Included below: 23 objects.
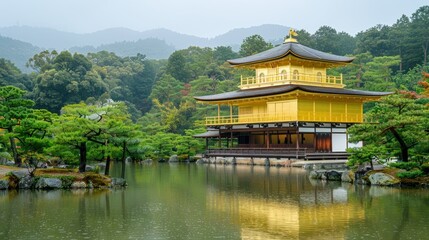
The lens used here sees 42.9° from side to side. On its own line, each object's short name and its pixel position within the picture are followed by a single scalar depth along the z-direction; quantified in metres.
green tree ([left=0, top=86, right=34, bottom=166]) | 25.97
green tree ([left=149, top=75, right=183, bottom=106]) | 71.81
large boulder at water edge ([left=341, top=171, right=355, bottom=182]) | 25.54
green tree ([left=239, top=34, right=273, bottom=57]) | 73.94
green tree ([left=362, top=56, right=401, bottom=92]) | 53.32
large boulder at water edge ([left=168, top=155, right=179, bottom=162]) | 48.22
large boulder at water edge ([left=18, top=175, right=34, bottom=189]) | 22.30
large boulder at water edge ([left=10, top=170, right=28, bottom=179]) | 22.50
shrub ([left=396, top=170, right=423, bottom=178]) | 22.41
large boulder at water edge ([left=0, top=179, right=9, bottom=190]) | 21.95
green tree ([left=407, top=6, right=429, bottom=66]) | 67.06
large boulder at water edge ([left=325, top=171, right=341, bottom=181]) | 26.59
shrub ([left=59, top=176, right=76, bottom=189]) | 22.44
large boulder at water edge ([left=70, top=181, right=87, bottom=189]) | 22.50
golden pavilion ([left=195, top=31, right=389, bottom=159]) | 39.62
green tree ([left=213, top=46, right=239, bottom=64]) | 86.38
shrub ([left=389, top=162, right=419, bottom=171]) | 22.61
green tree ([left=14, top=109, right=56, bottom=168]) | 24.70
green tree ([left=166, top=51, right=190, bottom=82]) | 82.00
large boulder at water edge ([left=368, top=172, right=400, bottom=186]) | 23.28
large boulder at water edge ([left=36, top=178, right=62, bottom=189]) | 22.25
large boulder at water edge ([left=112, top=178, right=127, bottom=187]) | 23.27
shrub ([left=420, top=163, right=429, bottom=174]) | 22.72
